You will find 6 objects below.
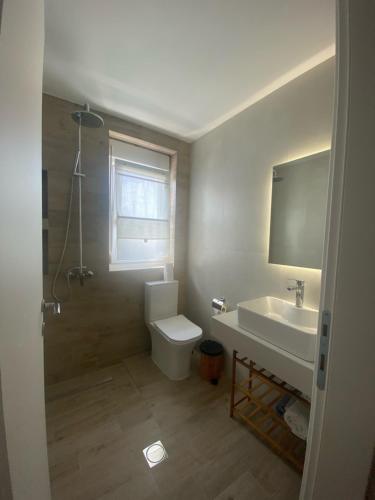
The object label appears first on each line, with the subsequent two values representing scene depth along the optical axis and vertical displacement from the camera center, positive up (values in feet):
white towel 3.67 -3.40
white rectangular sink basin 3.23 -1.64
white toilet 5.87 -2.89
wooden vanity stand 3.97 -4.24
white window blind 6.68 +1.02
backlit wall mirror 4.09 +0.70
